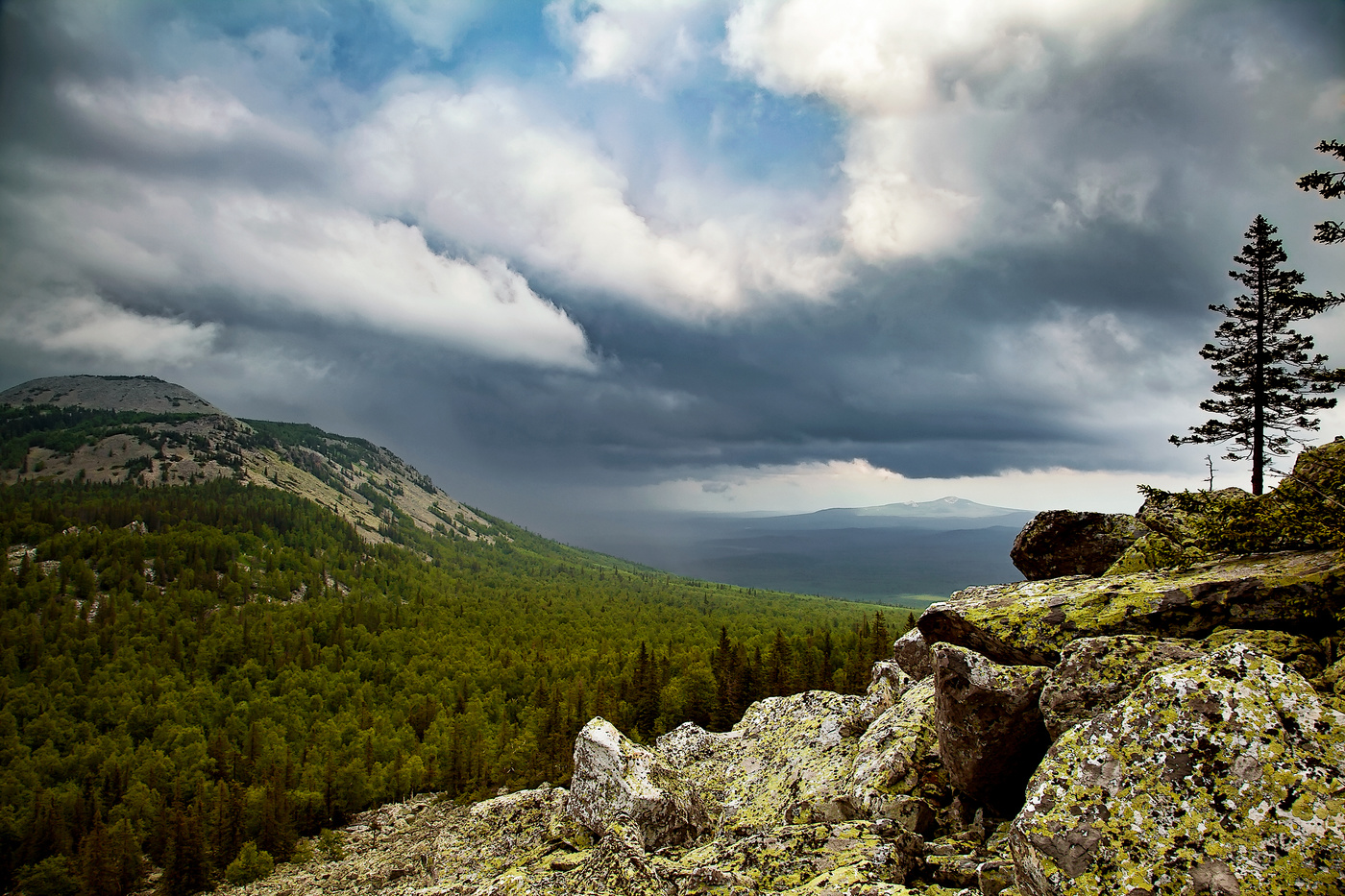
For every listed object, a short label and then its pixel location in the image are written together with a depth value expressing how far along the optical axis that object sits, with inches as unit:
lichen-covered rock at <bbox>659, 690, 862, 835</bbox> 863.4
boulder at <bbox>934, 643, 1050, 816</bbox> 510.0
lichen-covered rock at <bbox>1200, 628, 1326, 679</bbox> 396.2
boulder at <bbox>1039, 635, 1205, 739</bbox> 434.3
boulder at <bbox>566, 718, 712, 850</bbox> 983.0
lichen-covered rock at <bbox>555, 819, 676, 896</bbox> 615.2
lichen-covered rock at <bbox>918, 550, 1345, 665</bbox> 442.9
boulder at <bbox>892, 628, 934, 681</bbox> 953.5
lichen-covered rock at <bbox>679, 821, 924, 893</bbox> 470.6
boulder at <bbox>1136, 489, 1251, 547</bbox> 610.9
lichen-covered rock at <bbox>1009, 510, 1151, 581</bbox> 790.5
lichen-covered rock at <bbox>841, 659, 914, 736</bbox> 1031.6
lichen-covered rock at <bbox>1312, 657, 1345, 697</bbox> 350.9
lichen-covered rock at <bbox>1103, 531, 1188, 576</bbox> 581.6
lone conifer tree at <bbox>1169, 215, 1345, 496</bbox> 1099.9
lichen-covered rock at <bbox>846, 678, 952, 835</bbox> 596.7
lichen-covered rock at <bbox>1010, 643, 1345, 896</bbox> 289.4
